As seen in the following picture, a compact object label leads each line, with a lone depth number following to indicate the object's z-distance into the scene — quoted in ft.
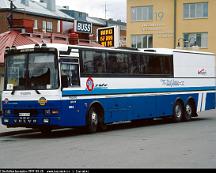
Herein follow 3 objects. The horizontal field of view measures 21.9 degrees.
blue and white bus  58.18
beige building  205.67
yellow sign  135.68
